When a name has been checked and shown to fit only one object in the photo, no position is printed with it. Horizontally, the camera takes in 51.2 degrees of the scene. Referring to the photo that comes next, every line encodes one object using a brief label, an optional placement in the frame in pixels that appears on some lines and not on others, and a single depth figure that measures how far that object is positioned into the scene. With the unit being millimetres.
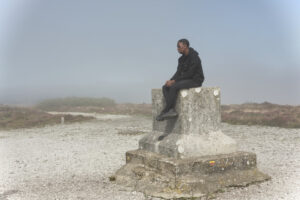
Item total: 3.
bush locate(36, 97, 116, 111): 45066
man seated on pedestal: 6879
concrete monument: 6316
